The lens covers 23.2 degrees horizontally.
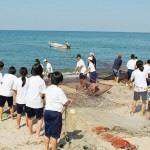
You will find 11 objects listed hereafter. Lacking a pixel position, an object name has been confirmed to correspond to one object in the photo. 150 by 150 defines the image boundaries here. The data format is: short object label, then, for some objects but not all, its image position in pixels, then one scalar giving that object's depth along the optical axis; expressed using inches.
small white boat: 2630.4
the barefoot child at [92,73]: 665.7
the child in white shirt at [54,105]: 309.9
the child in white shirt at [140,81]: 471.2
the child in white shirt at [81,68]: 669.3
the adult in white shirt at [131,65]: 709.9
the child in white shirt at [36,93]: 354.9
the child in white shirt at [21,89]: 393.6
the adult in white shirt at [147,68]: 573.6
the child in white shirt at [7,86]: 419.8
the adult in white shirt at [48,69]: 741.3
